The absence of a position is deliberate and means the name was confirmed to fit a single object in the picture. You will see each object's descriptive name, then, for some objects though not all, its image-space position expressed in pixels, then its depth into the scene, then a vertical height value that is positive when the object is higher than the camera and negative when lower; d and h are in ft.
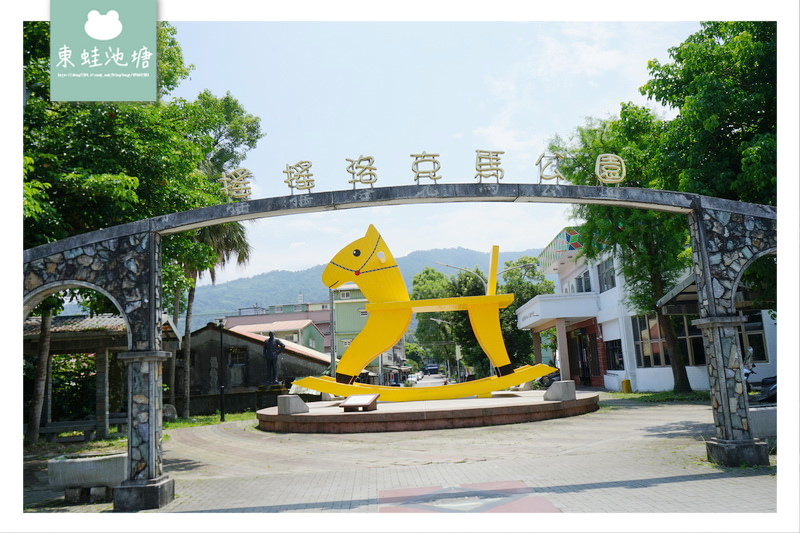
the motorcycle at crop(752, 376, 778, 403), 47.29 -8.48
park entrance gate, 24.43 +1.76
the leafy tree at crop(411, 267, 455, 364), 166.41 -6.56
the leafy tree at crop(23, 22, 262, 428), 33.40 +9.18
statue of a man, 82.07 -7.31
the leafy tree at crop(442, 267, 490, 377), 118.43 -5.06
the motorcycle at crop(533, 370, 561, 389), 105.33 -15.13
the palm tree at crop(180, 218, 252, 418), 72.64 +7.95
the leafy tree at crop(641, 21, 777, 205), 36.45 +11.70
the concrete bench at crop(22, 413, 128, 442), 51.11 -10.64
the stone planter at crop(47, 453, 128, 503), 24.98 -7.02
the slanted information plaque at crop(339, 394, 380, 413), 49.49 -8.62
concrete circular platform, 47.03 -9.58
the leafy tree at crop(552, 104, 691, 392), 54.13 +7.12
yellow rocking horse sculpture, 57.06 -2.12
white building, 74.08 -5.03
